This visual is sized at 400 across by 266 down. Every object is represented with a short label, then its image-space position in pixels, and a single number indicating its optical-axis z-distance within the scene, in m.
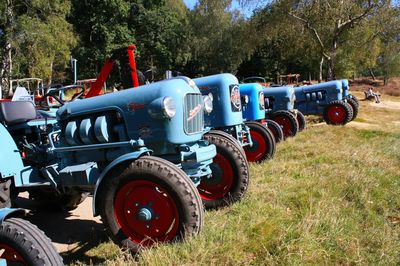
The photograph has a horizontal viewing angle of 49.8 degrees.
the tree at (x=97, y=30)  37.38
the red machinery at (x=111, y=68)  4.86
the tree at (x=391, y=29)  18.70
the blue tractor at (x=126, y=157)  3.52
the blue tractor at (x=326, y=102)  12.98
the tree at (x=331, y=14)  17.61
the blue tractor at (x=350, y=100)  14.01
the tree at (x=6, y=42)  21.39
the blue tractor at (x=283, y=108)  10.54
